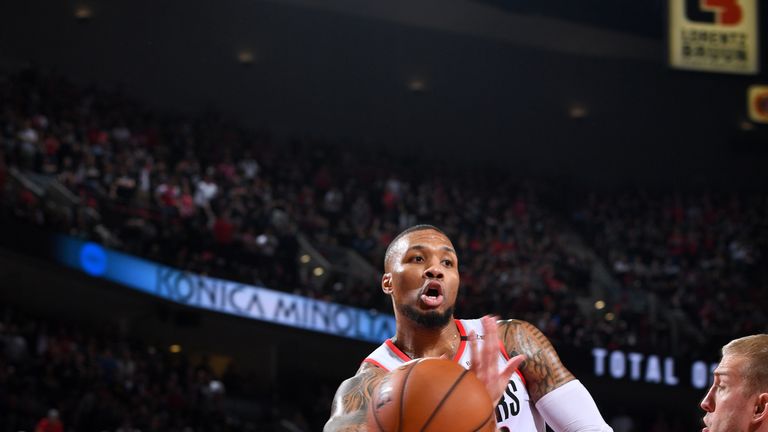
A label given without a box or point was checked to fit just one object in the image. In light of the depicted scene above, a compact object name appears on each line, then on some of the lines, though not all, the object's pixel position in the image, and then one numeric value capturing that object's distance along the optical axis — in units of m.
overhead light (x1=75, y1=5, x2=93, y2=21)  25.61
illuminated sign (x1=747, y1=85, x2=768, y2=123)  22.89
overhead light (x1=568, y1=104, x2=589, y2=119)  31.62
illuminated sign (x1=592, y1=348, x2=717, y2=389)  20.52
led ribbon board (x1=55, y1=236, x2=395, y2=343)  15.81
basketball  3.45
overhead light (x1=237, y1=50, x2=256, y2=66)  27.98
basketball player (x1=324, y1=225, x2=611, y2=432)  4.32
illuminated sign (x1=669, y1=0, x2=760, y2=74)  18.58
